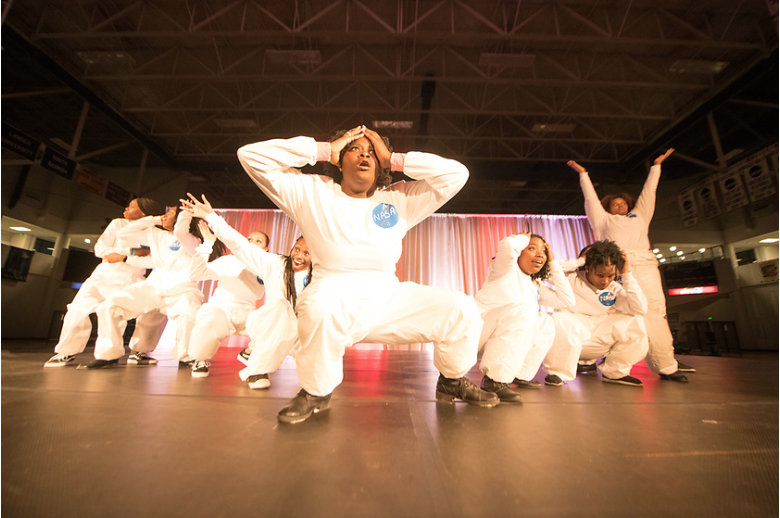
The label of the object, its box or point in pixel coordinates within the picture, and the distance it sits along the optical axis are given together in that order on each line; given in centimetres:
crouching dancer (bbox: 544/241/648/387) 244
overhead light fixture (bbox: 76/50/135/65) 597
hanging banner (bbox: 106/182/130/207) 708
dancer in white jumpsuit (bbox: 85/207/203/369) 296
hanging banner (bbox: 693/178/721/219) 654
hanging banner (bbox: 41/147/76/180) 584
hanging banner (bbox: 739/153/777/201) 559
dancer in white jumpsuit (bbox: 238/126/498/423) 160
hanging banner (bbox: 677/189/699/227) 694
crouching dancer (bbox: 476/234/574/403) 194
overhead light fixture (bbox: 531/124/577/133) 735
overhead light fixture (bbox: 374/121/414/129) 718
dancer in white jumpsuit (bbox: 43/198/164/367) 299
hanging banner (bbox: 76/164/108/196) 642
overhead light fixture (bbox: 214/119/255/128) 738
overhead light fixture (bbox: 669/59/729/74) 598
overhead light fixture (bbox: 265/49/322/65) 592
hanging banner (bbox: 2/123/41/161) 548
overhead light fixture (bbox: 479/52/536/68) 586
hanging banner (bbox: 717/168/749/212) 600
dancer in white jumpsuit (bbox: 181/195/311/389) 218
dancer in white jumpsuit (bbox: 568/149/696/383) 309
